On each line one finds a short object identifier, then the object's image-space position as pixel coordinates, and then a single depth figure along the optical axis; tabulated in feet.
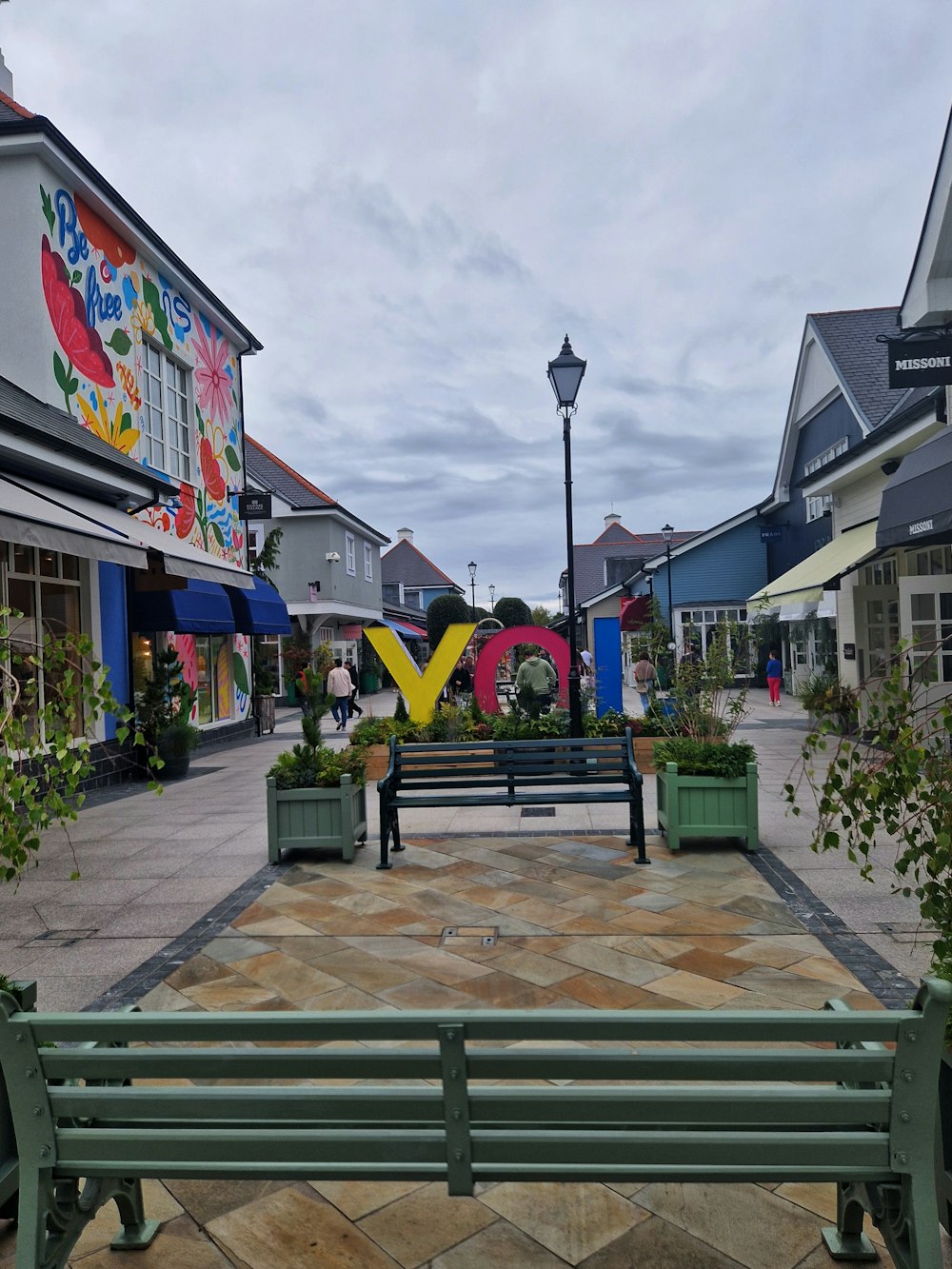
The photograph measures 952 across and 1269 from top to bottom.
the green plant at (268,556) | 69.41
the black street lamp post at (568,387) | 37.47
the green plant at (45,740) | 9.10
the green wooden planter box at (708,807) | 25.02
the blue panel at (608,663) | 47.34
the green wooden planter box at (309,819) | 25.25
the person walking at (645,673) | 75.14
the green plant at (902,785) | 8.25
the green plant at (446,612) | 136.67
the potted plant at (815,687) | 59.88
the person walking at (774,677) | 76.48
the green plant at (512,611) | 165.78
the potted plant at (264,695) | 67.05
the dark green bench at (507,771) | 25.25
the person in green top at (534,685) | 42.52
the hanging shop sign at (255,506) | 62.08
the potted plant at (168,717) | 43.24
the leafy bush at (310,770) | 25.61
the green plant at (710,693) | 27.40
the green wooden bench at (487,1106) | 6.79
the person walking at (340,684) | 67.26
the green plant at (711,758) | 25.09
